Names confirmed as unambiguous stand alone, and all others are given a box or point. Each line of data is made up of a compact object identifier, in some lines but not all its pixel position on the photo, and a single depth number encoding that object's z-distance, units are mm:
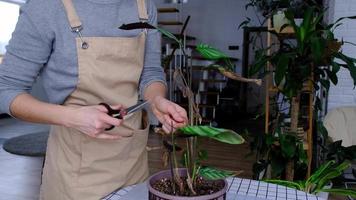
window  6605
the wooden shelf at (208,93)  6858
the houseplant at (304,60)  1840
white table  897
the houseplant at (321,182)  1504
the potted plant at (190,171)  696
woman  809
